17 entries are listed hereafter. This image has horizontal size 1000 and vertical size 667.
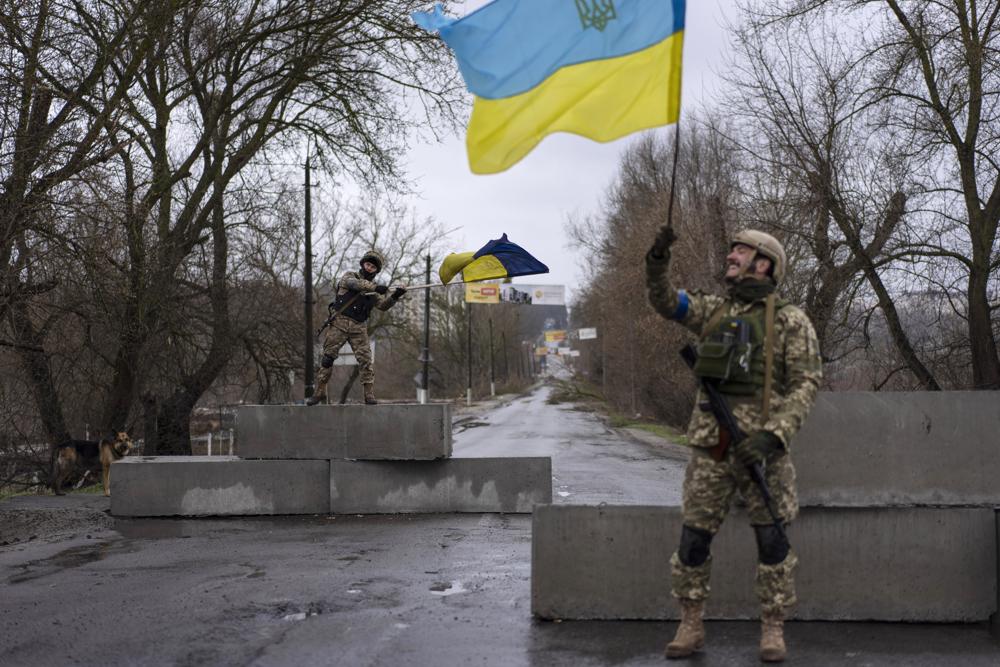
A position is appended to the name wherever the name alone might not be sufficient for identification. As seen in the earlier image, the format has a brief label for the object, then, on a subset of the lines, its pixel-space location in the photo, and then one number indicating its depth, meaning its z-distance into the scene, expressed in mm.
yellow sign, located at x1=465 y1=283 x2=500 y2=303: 46312
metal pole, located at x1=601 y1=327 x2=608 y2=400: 60847
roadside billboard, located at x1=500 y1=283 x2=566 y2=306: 68375
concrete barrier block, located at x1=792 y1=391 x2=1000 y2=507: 6184
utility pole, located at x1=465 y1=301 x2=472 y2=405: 65062
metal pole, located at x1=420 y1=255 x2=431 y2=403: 47406
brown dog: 16500
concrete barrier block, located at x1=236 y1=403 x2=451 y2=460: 11539
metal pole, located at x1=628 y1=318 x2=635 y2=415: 42406
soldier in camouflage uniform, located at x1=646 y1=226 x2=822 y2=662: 4914
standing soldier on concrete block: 11719
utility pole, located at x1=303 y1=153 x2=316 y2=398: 27875
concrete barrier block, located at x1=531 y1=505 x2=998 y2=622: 5812
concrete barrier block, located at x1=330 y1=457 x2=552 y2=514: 11867
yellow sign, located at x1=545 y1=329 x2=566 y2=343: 98750
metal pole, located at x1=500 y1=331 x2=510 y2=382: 103688
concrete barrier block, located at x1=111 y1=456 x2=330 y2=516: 11906
